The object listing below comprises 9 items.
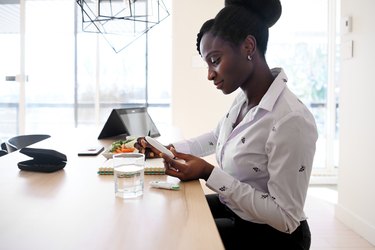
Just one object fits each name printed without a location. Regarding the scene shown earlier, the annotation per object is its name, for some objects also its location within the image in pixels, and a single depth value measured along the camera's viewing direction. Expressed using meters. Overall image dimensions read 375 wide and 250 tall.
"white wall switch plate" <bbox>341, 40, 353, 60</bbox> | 2.74
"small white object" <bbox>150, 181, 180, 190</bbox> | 1.06
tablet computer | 1.97
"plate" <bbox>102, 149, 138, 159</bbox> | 1.46
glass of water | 1.01
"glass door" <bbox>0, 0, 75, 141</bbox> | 4.20
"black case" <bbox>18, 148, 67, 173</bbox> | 1.29
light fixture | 1.50
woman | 1.01
